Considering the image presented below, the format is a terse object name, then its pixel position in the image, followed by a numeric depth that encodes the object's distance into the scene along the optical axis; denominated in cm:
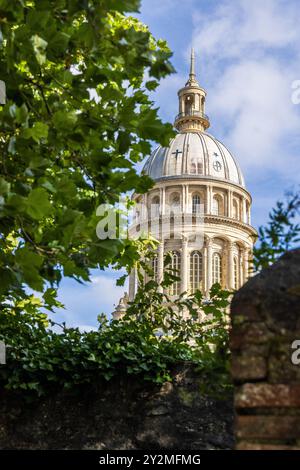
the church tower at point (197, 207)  5781
